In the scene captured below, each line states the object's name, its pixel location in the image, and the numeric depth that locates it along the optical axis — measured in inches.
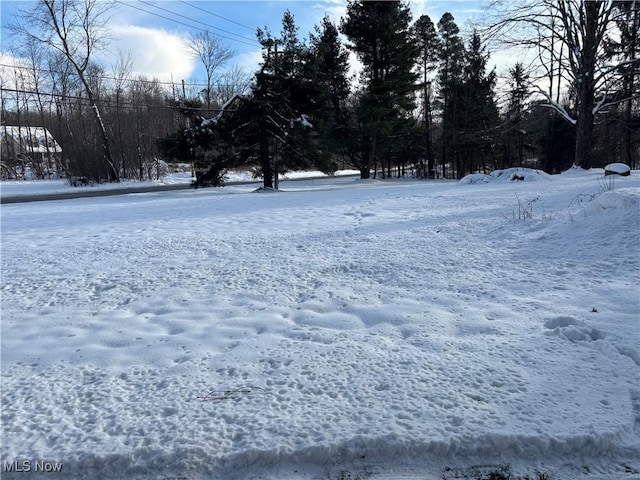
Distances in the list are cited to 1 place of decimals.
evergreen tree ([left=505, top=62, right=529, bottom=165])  812.3
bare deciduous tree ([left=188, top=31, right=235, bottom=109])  1630.2
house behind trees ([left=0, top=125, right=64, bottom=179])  1450.5
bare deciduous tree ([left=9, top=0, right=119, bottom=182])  1015.0
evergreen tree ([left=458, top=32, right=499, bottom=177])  1291.8
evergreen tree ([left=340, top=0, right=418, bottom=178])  970.1
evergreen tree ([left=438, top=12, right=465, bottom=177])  1360.7
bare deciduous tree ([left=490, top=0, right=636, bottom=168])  684.1
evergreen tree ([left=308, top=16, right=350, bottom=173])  1038.4
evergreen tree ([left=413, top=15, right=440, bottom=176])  1402.6
